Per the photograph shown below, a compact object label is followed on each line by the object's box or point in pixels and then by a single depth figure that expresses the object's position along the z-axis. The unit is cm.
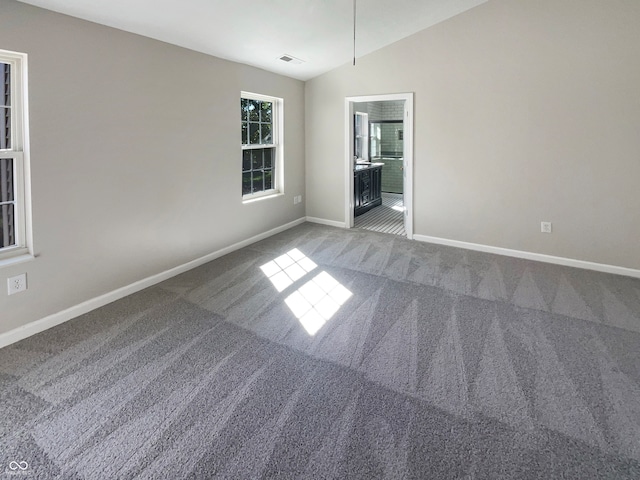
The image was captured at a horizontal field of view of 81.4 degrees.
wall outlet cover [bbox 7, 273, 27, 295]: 259
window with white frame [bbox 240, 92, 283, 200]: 493
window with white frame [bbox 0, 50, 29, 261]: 257
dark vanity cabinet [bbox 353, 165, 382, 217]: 663
